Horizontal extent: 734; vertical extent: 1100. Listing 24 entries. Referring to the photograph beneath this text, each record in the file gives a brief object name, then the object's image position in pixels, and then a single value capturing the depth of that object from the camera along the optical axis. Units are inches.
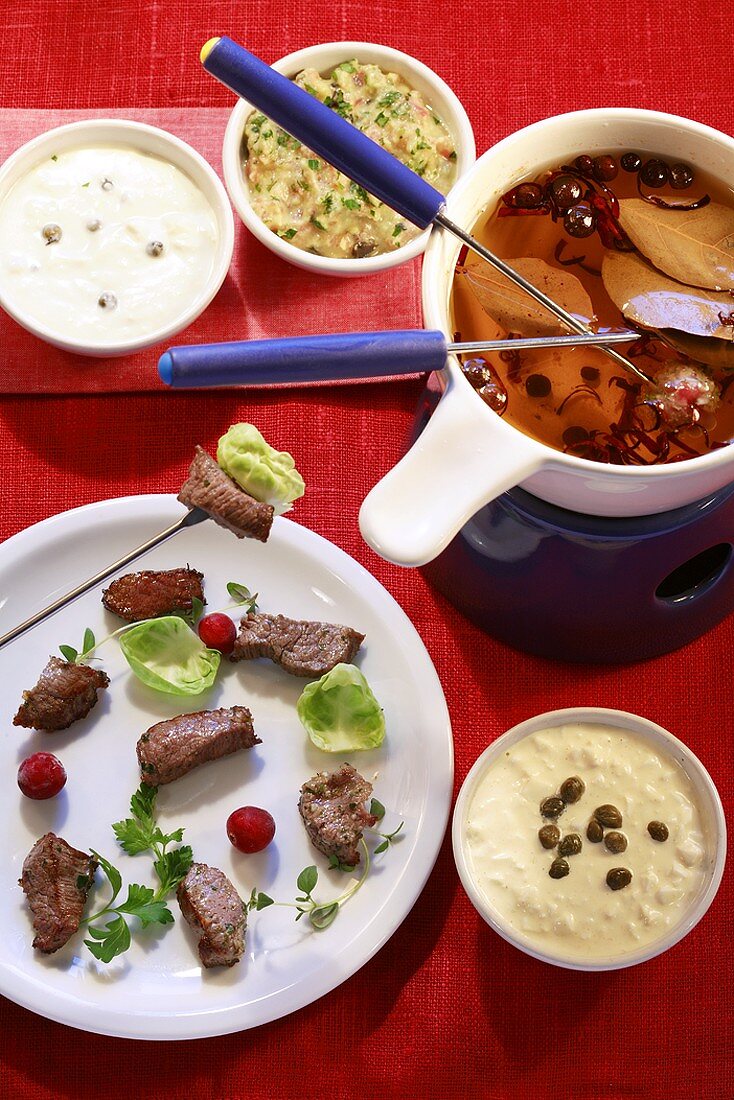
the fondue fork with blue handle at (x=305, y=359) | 24.2
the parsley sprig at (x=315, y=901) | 30.0
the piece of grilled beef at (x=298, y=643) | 30.6
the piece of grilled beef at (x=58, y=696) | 30.2
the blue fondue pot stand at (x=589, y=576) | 28.3
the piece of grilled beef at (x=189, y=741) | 30.0
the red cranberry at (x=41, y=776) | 30.1
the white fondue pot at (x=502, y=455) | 24.7
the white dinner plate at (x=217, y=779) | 29.8
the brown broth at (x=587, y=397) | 26.8
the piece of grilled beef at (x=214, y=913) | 29.3
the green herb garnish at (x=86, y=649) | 30.9
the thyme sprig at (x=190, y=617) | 30.9
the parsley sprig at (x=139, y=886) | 29.6
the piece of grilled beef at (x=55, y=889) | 29.5
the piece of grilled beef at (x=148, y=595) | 31.1
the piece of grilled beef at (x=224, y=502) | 26.9
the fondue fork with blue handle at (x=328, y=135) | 25.5
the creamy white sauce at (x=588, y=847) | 29.5
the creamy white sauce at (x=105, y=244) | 32.1
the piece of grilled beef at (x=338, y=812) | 29.9
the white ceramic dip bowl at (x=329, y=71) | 31.9
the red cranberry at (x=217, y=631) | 31.0
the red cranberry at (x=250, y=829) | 30.0
